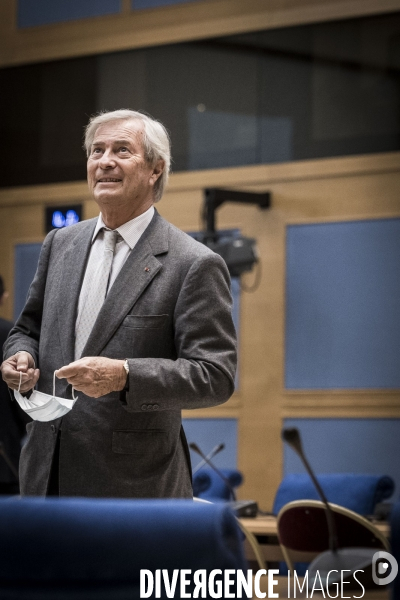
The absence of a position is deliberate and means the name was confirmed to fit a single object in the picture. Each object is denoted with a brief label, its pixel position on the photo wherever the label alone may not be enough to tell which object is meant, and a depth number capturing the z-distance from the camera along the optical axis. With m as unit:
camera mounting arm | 12.77
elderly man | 4.00
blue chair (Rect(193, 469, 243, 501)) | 10.23
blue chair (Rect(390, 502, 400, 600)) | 2.17
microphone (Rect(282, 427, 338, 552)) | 5.44
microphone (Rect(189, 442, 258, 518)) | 9.30
